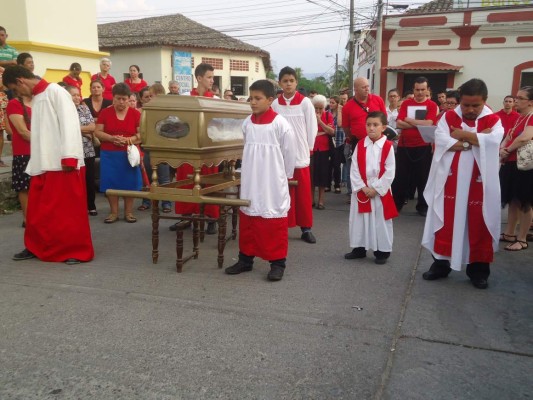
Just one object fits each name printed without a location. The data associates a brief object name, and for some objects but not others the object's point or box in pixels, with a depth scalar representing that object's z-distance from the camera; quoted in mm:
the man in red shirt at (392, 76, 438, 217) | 6809
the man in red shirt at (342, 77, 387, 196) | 6684
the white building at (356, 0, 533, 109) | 16797
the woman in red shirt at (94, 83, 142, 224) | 6117
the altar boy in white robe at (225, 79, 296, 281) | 4164
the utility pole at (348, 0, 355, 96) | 21494
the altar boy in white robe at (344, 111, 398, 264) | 4672
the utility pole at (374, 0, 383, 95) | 17912
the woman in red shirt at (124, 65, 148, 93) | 9578
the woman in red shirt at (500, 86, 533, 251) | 5195
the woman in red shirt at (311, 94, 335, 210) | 7465
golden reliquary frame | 4129
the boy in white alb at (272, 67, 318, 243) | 5527
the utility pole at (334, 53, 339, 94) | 50819
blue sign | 27094
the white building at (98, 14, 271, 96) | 27000
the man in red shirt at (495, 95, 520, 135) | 5886
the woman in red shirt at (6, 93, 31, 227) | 5113
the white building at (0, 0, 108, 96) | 9414
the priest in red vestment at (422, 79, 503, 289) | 3984
